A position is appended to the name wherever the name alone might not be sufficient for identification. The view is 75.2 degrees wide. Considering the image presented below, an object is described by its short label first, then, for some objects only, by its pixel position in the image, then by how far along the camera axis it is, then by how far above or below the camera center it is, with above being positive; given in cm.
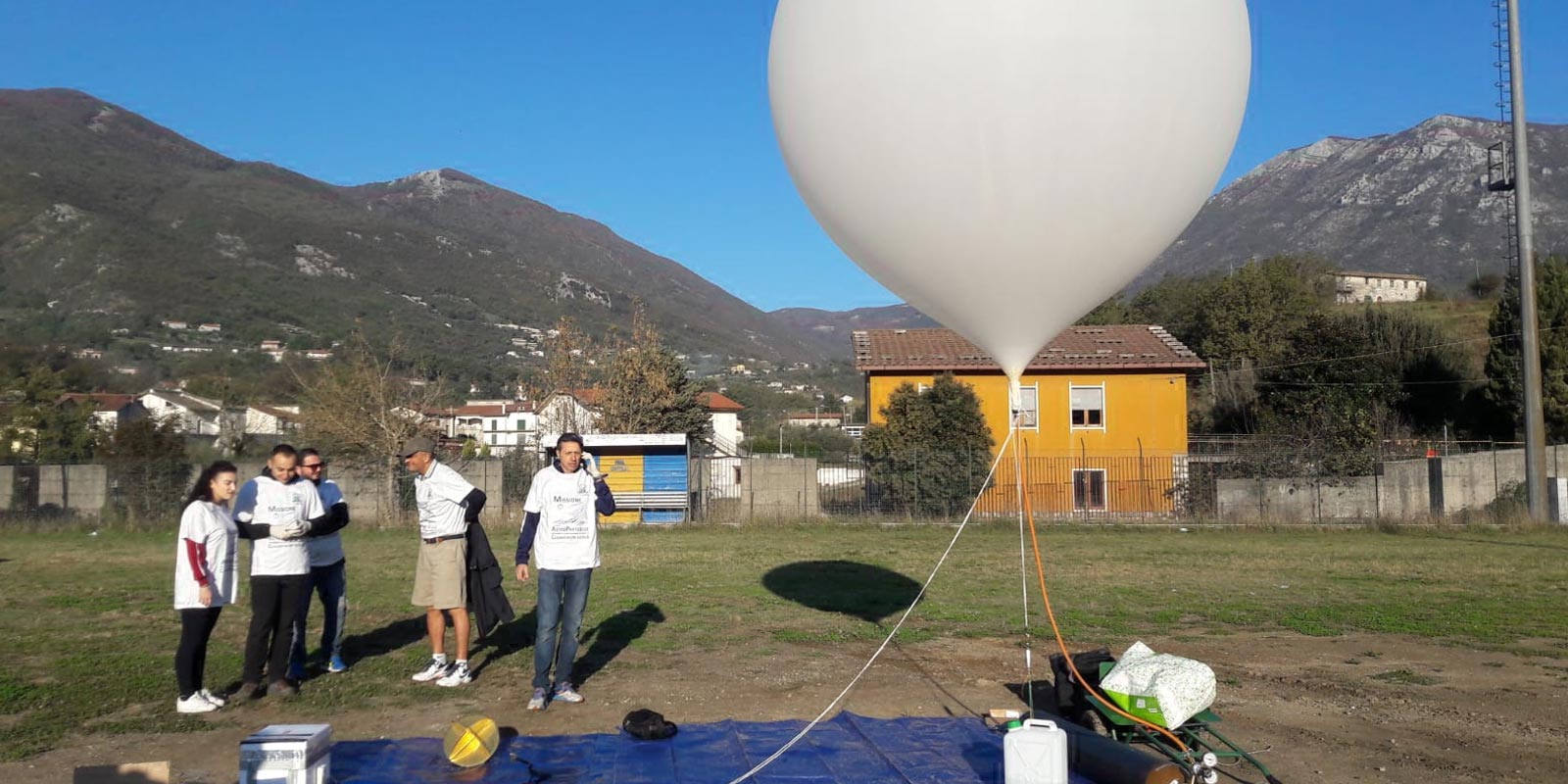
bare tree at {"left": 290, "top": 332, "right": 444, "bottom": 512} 2486 +40
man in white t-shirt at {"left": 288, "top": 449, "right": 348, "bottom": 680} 696 -103
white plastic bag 493 -132
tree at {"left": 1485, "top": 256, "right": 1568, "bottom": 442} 3141 +174
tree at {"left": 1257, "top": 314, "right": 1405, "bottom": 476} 2598 +101
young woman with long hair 608 -88
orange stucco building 2772 +85
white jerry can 424 -140
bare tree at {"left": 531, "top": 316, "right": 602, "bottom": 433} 3400 +203
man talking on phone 627 -75
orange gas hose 477 -144
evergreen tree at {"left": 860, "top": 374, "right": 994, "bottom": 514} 2191 -58
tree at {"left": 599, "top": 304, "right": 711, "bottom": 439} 3272 +127
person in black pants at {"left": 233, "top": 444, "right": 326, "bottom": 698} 646 -83
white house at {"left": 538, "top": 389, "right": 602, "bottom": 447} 3316 +61
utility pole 2014 +238
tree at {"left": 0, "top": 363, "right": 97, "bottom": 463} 2695 +40
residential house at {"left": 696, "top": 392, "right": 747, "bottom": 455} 6775 +45
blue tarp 479 -165
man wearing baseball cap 680 -76
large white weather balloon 462 +138
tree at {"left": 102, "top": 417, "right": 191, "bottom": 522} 2159 -105
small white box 411 -131
